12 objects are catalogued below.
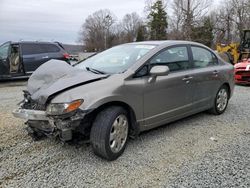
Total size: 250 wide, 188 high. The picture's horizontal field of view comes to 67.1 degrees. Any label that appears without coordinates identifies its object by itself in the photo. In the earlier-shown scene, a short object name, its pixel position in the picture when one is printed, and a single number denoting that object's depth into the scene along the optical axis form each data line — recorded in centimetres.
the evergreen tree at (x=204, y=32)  2760
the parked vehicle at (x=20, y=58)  745
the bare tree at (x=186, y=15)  2596
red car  659
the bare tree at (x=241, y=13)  2919
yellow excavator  1013
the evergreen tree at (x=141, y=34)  3887
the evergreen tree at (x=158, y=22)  3526
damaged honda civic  223
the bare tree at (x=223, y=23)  3145
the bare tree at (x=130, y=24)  4822
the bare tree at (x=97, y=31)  4594
